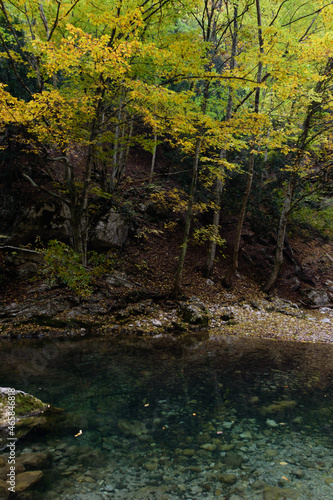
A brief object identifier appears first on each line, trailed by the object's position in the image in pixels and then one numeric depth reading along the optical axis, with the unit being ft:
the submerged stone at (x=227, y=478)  10.40
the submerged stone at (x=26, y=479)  9.52
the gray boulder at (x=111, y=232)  39.52
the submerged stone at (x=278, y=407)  15.48
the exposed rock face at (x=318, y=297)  43.77
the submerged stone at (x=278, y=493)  9.71
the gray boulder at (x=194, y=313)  33.09
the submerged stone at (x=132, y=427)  13.21
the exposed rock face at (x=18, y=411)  12.32
